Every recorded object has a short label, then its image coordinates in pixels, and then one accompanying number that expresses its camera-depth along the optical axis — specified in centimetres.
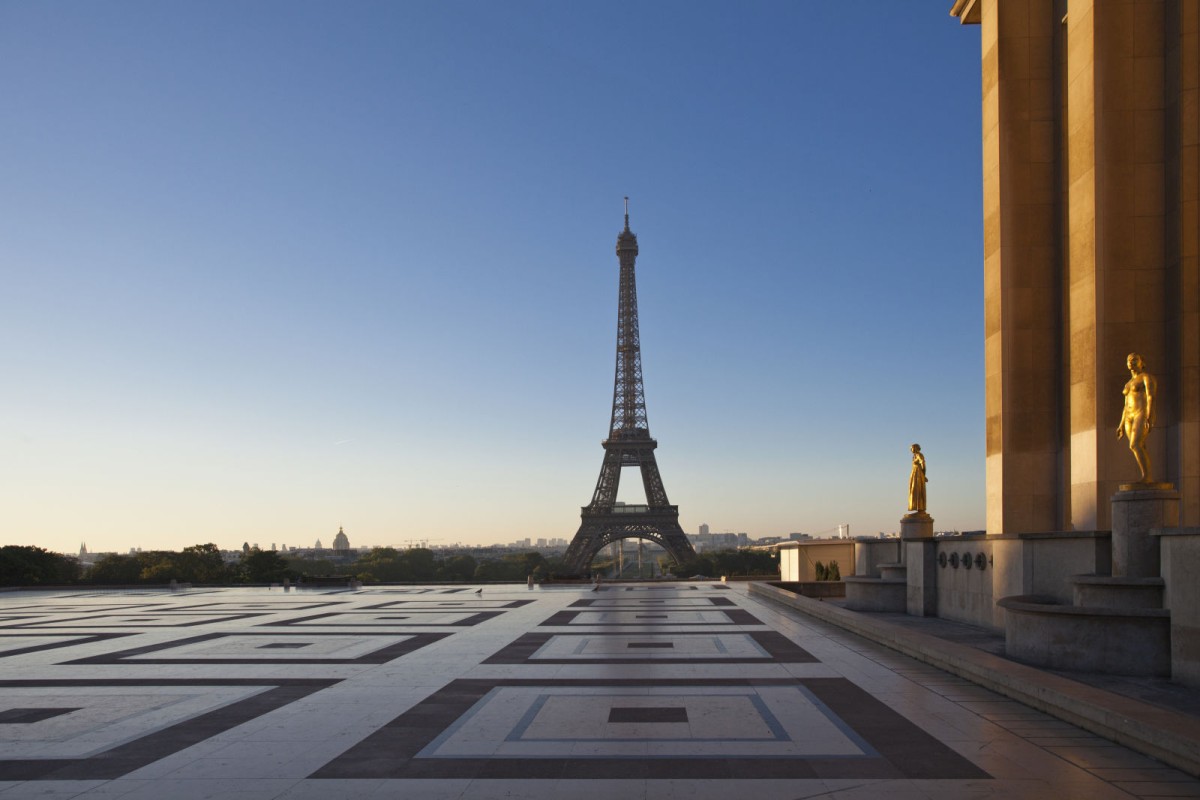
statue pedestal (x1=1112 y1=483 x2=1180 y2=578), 1400
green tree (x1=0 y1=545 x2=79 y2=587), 5141
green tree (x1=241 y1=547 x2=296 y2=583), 5356
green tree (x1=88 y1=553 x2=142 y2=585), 6769
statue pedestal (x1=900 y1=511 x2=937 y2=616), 2273
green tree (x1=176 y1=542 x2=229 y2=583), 6304
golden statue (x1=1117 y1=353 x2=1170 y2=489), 1464
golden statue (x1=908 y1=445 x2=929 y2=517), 2439
